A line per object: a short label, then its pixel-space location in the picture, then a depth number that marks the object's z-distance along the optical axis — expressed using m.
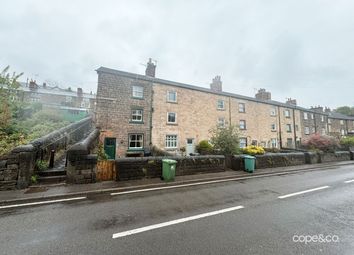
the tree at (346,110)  64.21
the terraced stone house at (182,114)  17.28
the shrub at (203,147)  19.64
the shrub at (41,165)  7.77
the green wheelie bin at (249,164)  11.48
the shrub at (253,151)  13.99
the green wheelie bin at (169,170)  8.62
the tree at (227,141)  13.10
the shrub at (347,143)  22.77
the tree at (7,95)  10.69
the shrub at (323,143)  18.45
